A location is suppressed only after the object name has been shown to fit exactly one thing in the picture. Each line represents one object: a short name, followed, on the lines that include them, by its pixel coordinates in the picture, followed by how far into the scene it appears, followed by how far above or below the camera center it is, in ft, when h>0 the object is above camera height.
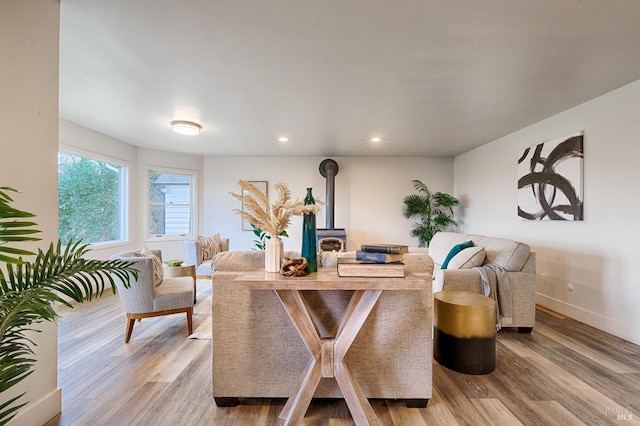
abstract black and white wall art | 9.97 +1.39
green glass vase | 5.22 -0.52
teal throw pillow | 10.78 -1.33
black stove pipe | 18.10 +1.61
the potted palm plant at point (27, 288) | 3.06 -0.93
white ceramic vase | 5.18 -0.79
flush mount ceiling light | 11.89 +3.57
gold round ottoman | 6.79 -2.91
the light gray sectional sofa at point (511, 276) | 9.03 -1.94
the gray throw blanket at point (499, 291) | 8.95 -2.38
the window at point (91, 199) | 12.62 +0.55
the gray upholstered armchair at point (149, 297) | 8.17 -2.56
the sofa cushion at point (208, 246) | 14.56 -1.81
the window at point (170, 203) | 17.76 +0.53
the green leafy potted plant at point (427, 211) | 17.53 +0.23
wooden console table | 4.81 -2.36
